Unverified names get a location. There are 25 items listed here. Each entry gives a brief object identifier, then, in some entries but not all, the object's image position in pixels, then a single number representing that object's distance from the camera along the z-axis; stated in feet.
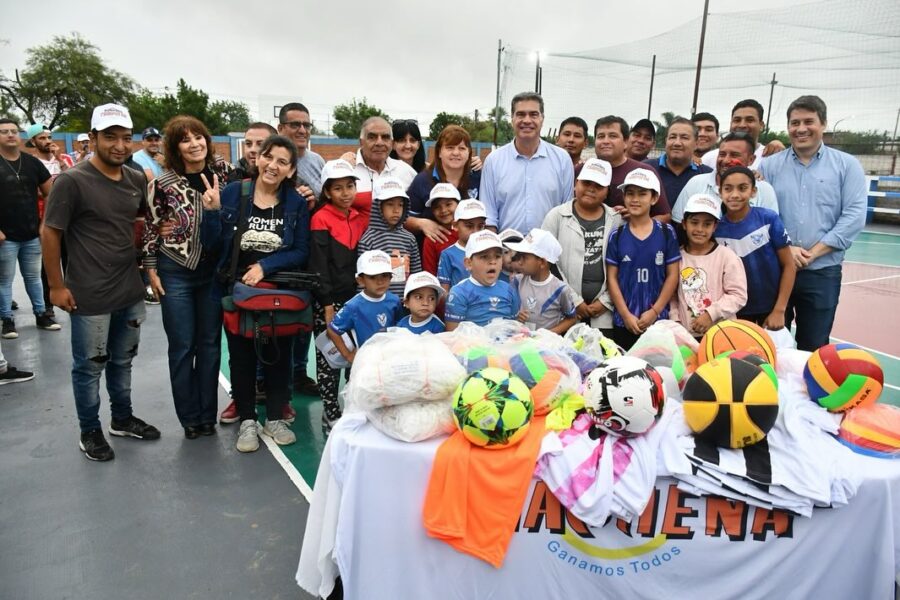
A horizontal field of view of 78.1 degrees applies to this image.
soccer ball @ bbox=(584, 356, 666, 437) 6.63
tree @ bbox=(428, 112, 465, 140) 108.99
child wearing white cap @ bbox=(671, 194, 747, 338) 10.47
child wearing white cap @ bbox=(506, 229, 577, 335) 10.85
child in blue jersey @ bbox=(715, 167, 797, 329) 10.68
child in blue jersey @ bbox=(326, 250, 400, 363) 10.85
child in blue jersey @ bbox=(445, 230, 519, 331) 10.32
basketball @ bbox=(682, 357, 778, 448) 6.50
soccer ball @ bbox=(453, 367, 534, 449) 6.44
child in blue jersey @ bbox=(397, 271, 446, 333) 10.42
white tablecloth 6.61
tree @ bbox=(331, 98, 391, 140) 143.74
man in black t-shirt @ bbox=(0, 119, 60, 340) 18.02
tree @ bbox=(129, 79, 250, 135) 110.83
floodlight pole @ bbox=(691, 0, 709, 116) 44.96
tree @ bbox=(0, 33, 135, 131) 130.93
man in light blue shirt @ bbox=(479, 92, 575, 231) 13.06
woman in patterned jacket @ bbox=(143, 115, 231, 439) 11.27
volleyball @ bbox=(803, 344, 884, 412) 7.15
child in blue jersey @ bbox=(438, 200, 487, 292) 11.32
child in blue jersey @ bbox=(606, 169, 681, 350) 10.90
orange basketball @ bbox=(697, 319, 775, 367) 8.21
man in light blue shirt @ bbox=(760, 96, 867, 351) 11.94
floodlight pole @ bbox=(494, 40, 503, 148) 67.75
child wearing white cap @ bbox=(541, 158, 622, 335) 11.41
